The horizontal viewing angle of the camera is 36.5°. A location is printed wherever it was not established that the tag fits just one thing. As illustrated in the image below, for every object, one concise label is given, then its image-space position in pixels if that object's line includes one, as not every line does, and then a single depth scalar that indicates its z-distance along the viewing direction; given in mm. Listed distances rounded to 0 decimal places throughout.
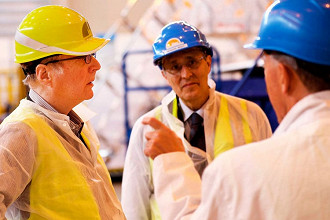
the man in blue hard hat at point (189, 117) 2764
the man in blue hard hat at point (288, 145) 1296
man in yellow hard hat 1979
